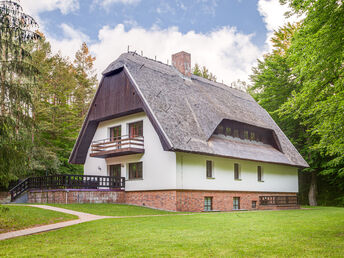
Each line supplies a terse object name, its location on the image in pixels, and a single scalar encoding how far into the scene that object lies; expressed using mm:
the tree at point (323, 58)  10156
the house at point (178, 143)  22062
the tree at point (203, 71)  54484
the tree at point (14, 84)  11984
